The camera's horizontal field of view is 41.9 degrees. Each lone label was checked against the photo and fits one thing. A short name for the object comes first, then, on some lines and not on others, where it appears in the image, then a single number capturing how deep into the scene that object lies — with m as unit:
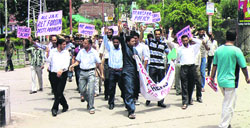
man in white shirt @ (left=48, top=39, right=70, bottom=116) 7.94
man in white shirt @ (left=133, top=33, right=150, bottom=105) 8.70
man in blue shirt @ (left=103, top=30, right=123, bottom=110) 8.49
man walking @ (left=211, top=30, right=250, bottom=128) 5.95
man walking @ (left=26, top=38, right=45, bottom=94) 11.41
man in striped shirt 8.67
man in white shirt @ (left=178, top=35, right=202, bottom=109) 8.51
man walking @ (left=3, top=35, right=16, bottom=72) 19.08
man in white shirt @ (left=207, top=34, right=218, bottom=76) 12.71
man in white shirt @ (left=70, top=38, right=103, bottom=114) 8.09
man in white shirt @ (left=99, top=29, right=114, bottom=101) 9.30
